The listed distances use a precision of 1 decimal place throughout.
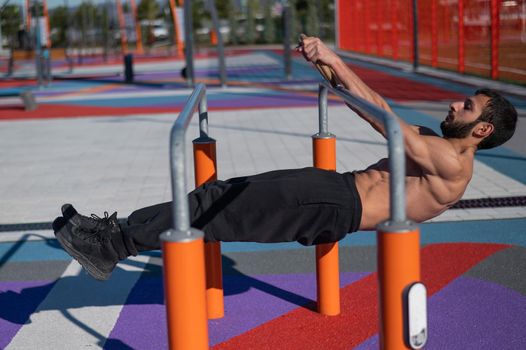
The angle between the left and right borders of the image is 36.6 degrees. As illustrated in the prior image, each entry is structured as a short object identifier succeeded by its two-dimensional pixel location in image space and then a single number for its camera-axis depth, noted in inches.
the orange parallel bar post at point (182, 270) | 93.0
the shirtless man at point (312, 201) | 129.4
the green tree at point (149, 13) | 1948.8
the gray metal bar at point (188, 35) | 680.9
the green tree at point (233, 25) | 1904.5
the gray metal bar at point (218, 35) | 671.8
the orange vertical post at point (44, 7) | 1279.8
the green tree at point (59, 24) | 2070.6
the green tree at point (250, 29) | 1891.0
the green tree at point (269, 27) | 1881.2
